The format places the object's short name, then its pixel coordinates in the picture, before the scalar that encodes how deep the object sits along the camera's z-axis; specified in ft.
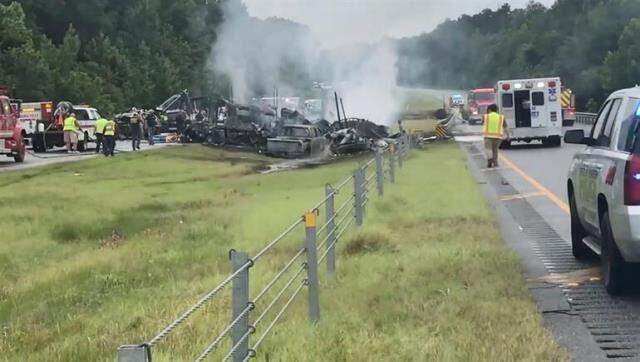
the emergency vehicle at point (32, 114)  138.00
